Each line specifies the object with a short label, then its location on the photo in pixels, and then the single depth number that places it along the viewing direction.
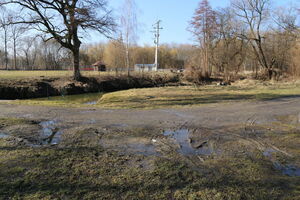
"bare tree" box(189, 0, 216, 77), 30.94
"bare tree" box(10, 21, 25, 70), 18.70
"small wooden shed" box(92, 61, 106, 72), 49.71
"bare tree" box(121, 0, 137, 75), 29.33
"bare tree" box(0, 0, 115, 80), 17.83
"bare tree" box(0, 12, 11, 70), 17.69
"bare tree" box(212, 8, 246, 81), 31.16
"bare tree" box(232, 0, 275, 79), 30.98
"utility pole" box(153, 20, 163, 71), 44.19
